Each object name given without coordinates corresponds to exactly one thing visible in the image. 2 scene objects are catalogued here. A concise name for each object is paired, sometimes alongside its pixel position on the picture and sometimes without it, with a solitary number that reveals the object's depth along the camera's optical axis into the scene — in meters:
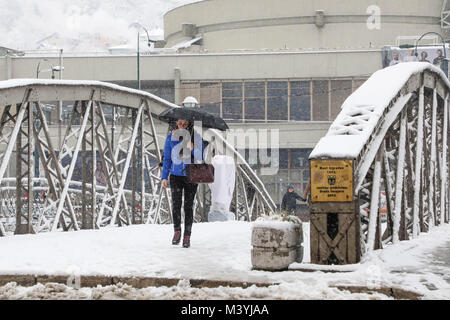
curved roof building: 57.88
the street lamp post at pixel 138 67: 47.81
